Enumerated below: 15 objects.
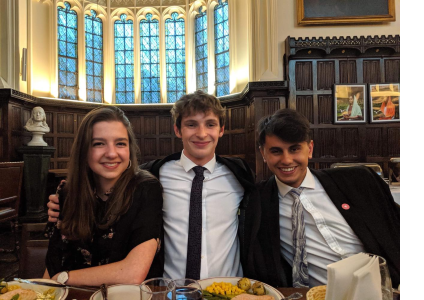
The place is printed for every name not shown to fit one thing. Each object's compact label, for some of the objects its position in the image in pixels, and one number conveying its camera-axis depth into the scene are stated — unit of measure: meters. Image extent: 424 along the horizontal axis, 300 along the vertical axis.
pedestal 6.70
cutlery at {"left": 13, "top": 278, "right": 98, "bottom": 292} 1.22
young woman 1.58
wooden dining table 1.16
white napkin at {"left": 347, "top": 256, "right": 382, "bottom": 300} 0.67
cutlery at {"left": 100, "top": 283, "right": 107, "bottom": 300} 1.02
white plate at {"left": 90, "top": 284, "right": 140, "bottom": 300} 1.01
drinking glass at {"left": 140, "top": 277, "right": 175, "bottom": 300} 0.83
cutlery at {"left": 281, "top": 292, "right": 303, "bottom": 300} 1.11
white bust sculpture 7.25
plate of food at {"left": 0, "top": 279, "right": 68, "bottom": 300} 1.08
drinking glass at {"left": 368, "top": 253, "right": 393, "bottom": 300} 0.73
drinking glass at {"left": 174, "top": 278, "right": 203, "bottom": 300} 0.86
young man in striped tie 1.78
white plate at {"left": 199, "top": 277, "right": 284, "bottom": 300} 1.16
